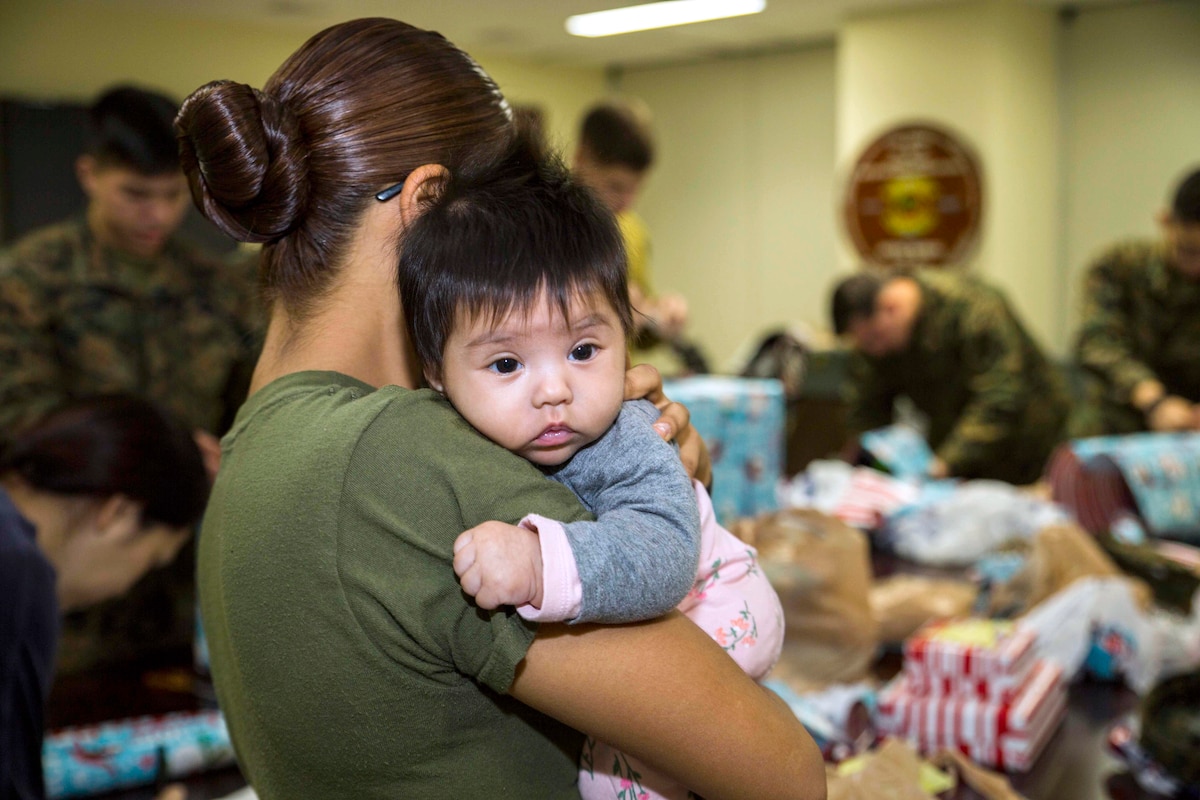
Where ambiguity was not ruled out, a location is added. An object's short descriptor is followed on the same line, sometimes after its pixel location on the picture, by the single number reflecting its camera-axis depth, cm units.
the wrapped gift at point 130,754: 161
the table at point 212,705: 163
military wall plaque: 715
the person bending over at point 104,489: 188
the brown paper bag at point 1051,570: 222
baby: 87
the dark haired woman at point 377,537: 81
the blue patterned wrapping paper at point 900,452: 333
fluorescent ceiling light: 715
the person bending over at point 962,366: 410
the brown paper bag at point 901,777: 132
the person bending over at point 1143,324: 386
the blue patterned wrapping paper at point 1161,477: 284
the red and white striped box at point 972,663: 176
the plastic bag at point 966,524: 270
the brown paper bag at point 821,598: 196
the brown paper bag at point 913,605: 219
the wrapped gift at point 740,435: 254
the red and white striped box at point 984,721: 169
